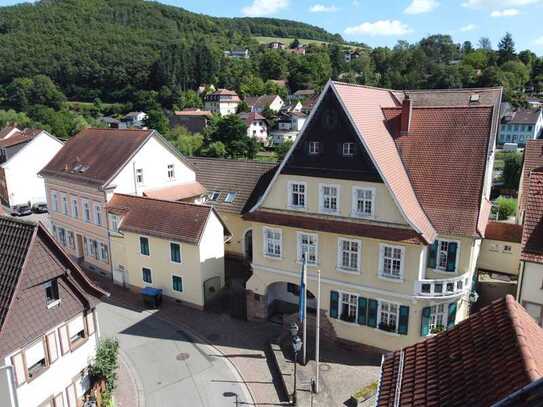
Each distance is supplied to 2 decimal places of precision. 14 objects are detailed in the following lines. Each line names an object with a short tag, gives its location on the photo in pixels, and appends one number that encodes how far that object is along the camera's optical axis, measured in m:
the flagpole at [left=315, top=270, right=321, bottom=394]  19.73
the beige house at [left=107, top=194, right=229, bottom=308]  27.45
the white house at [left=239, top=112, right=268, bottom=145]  94.12
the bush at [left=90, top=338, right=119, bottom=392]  18.44
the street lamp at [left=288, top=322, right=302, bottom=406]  18.06
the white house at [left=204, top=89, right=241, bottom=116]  133.62
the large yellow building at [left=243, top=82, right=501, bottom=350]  20.91
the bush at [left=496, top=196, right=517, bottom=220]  43.59
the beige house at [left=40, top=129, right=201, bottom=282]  32.59
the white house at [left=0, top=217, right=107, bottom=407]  14.83
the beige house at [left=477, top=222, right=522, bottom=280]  25.11
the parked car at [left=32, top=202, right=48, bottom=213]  52.33
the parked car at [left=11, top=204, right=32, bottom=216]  50.53
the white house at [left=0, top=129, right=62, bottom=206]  53.38
